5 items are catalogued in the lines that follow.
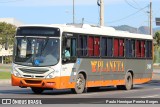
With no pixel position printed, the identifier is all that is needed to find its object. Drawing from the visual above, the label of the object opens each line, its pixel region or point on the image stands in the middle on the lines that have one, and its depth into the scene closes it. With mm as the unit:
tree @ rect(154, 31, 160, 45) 105300
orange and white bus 22906
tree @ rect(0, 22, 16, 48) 94594
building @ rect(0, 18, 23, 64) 110125
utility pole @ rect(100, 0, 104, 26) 39209
